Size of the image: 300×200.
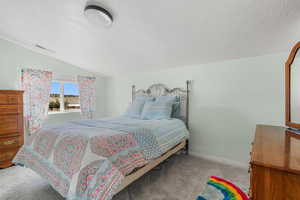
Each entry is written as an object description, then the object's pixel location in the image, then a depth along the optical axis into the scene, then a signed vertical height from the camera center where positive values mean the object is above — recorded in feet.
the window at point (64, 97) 12.04 +0.13
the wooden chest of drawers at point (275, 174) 1.95 -1.10
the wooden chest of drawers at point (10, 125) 7.73 -1.58
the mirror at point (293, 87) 4.30 +0.43
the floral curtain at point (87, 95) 13.21 +0.35
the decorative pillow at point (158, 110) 9.01 -0.72
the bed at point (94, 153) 3.91 -1.98
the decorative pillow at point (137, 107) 9.97 -0.61
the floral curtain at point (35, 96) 9.97 +0.18
